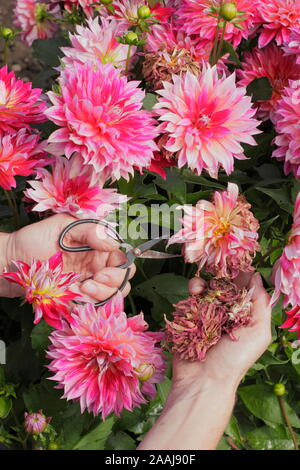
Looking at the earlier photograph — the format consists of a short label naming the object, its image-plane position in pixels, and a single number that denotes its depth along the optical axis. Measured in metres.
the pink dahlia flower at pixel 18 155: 0.98
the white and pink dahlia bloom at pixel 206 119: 0.91
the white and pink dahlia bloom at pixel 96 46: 1.04
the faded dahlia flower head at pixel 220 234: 0.86
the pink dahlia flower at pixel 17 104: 1.00
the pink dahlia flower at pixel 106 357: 0.89
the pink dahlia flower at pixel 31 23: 1.58
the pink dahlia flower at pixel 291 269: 0.85
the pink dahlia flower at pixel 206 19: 1.06
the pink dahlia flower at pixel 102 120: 0.88
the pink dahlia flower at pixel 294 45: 1.05
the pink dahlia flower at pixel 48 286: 0.91
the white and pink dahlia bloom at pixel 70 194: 0.97
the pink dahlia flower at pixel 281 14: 1.08
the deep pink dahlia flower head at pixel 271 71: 1.16
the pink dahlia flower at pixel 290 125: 0.99
